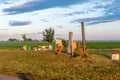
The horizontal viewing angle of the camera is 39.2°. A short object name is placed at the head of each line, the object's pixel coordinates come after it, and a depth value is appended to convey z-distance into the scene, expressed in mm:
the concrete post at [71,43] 15468
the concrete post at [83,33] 14405
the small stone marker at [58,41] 21239
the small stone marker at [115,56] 15204
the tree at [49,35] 29359
